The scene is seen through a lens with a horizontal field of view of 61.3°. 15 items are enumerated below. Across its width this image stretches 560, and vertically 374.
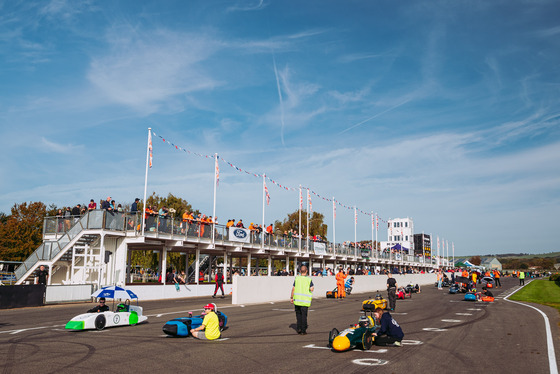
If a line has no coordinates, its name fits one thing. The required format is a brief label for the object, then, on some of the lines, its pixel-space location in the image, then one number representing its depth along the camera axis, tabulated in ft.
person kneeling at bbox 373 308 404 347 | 35.65
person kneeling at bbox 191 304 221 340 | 39.01
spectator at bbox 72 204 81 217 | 97.82
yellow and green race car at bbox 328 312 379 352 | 32.83
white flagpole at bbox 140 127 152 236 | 100.12
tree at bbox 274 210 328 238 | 277.03
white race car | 44.06
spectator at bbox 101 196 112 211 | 95.63
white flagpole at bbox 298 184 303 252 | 151.12
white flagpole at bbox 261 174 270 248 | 130.52
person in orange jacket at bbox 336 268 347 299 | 101.07
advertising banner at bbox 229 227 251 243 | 120.26
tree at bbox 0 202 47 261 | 176.04
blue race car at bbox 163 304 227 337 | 39.78
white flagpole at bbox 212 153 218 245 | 115.55
